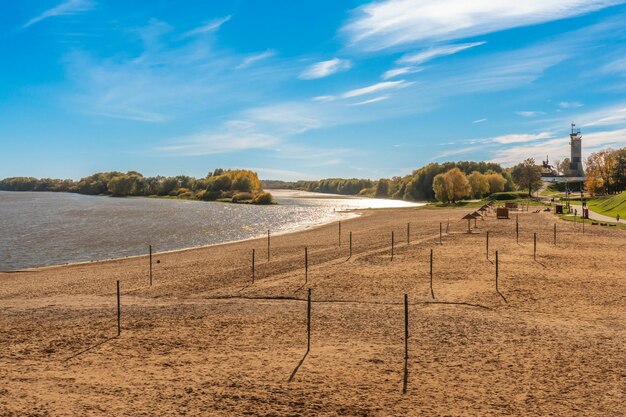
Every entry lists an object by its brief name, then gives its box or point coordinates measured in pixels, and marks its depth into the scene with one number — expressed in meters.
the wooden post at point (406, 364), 11.62
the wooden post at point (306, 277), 24.28
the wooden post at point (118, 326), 16.09
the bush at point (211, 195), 190.62
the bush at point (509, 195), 119.88
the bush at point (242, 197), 171.88
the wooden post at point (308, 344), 14.08
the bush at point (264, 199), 161.00
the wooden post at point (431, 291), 20.73
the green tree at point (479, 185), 136.62
